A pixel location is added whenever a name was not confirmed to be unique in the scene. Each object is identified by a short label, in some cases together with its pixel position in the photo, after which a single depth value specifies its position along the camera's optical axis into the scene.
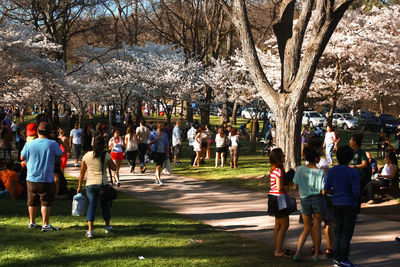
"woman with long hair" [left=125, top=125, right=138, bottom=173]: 15.98
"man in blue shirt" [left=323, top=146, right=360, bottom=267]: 6.36
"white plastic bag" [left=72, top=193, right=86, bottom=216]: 8.39
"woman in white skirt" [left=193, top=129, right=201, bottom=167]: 20.08
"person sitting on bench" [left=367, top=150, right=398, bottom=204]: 11.81
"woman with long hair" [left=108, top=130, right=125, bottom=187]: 14.66
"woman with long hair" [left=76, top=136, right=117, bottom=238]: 7.82
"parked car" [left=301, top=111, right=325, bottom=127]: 46.99
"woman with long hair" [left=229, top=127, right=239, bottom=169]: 19.55
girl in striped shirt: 6.78
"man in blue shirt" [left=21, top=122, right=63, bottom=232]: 7.62
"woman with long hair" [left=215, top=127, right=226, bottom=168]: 19.62
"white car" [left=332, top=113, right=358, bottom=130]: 43.12
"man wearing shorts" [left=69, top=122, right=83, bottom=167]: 18.84
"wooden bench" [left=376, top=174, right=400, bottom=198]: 11.87
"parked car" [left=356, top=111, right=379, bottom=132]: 41.68
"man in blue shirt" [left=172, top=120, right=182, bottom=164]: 20.10
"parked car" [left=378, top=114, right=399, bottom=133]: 39.41
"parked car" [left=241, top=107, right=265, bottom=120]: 57.56
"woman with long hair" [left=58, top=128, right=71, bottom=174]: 10.53
